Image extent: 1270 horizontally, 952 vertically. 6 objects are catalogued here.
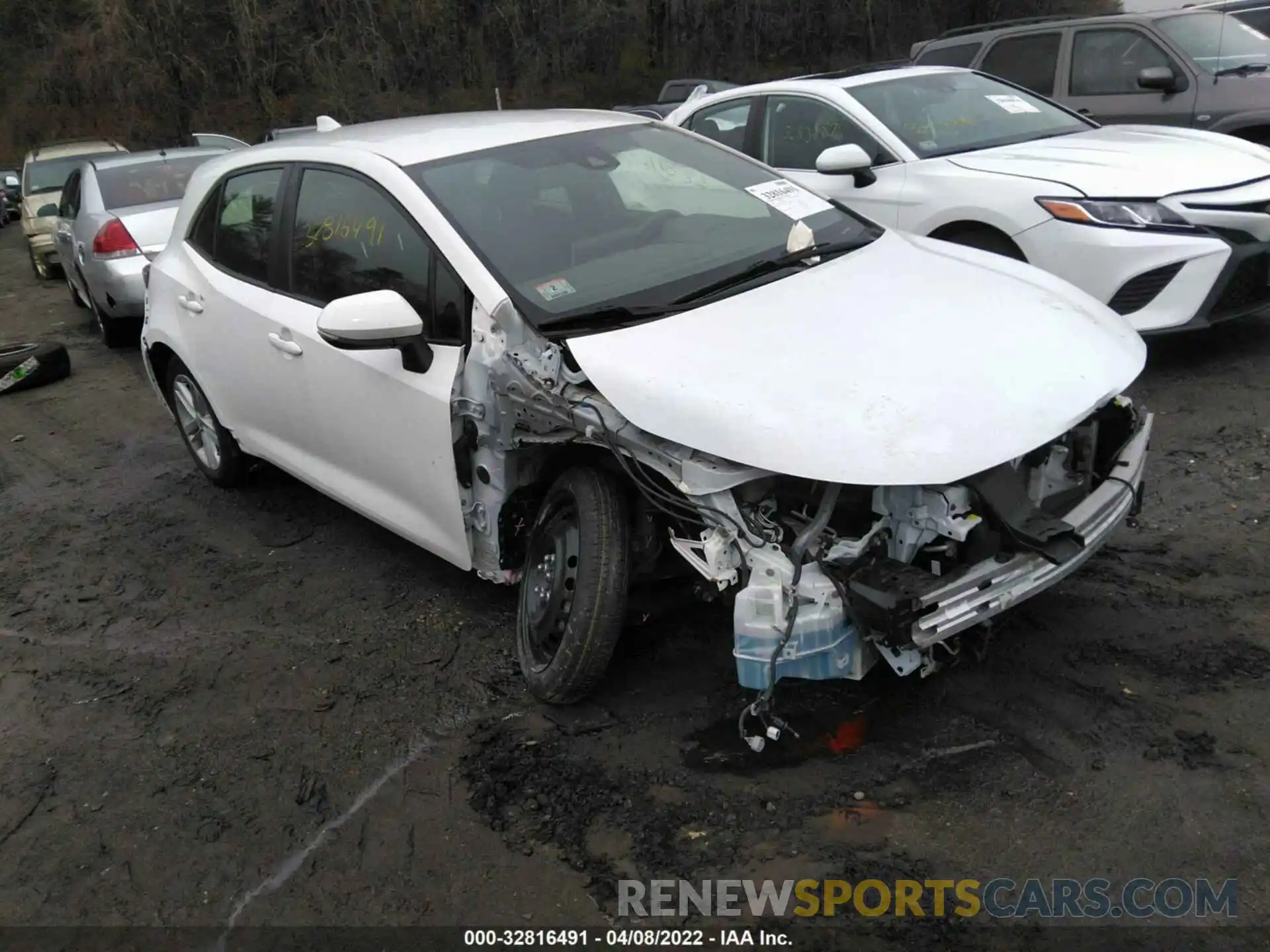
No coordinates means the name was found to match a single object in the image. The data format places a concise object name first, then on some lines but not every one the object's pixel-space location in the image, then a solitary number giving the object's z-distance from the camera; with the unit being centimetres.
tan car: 1341
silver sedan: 877
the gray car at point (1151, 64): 736
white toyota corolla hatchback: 279
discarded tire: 822
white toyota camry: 519
